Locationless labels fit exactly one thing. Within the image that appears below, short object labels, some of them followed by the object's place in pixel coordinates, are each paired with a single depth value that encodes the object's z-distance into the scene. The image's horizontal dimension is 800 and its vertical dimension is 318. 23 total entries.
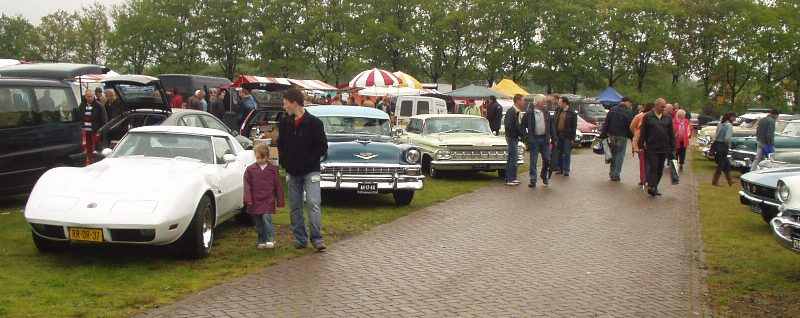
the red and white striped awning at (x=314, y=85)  37.54
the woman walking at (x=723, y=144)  17.05
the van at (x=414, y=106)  25.22
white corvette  7.35
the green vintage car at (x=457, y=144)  16.45
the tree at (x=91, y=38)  69.50
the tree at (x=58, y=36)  70.25
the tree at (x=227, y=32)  64.12
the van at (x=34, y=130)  10.98
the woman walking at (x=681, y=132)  19.72
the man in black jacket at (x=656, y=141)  14.59
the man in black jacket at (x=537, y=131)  15.74
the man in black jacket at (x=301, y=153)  8.70
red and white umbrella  26.80
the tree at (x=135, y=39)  62.94
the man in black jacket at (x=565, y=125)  17.64
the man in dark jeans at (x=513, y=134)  15.66
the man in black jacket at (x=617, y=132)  16.94
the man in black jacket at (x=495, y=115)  23.78
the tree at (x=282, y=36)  61.59
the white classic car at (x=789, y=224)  7.43
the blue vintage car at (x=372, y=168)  12.08
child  8.68
